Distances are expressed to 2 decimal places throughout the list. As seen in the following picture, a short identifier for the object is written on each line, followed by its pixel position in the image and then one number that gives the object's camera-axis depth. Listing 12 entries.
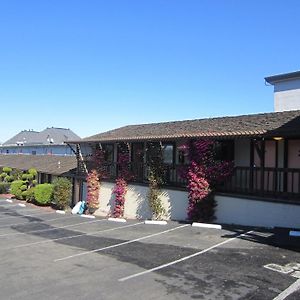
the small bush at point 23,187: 38.72
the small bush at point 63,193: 29.17
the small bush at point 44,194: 32.00
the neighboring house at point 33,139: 58.16
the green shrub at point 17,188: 38.88
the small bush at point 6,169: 45.97
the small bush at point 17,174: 42.84
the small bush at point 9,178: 44.68
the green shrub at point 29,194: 35.24
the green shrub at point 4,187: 45.05
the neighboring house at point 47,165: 33.85
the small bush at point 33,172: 38.84
